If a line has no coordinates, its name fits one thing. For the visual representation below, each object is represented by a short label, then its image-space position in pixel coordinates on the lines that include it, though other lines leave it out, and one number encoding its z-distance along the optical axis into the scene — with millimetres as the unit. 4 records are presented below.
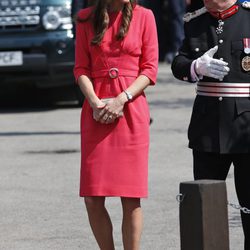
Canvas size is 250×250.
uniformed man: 10727
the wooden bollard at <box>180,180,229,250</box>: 9008
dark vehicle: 25281
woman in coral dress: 11187
